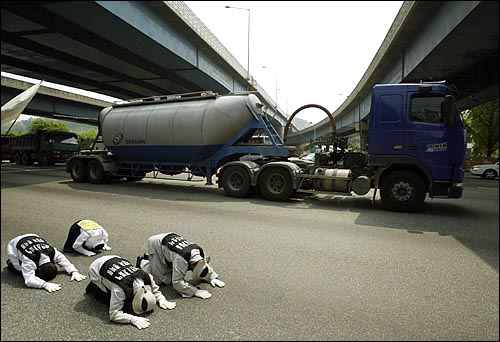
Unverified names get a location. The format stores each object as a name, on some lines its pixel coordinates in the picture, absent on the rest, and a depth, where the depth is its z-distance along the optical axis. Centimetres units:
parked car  1464
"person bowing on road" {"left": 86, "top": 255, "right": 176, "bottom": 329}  238
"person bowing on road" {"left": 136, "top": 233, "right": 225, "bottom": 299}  269
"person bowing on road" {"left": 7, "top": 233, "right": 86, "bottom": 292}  254
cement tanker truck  620
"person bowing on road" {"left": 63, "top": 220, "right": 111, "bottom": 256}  316
